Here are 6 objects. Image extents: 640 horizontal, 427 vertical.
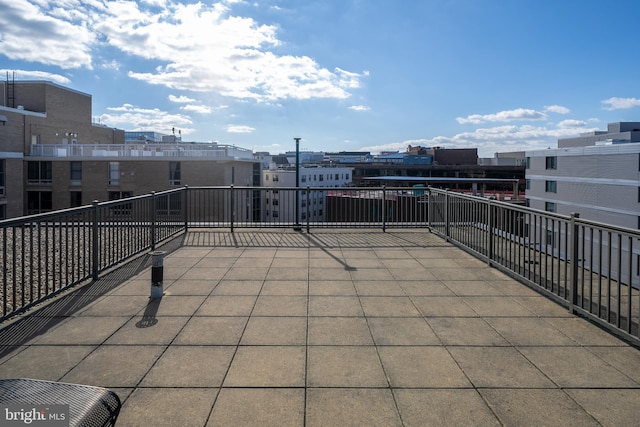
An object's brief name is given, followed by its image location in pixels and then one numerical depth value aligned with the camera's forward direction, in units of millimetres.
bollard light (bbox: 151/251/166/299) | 5615
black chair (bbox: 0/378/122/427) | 2139
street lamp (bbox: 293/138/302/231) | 10995
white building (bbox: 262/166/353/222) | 67812
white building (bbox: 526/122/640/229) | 49406
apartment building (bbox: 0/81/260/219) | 40719
